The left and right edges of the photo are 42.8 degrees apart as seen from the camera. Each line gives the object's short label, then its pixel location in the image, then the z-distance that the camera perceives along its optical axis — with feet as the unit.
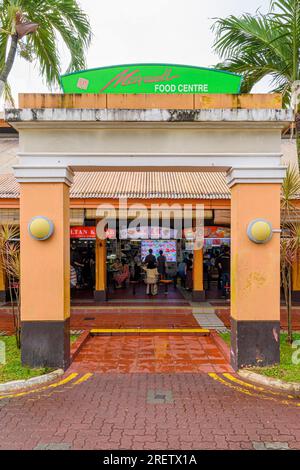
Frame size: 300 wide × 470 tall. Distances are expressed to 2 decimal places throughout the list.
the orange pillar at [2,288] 45.52
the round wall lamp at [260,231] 21.20
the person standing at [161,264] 51.37
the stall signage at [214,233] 43.86
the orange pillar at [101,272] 43.98
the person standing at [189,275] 49.63
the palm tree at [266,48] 25.09
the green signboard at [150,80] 22.56
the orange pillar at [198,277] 44.14
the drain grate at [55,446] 13.82
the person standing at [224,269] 47.21
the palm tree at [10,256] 24.43
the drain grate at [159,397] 17.92
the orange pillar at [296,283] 45.11
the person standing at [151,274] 46.52
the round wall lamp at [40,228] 21.12
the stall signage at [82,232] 43.70
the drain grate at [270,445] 13.84
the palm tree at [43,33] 26.91
